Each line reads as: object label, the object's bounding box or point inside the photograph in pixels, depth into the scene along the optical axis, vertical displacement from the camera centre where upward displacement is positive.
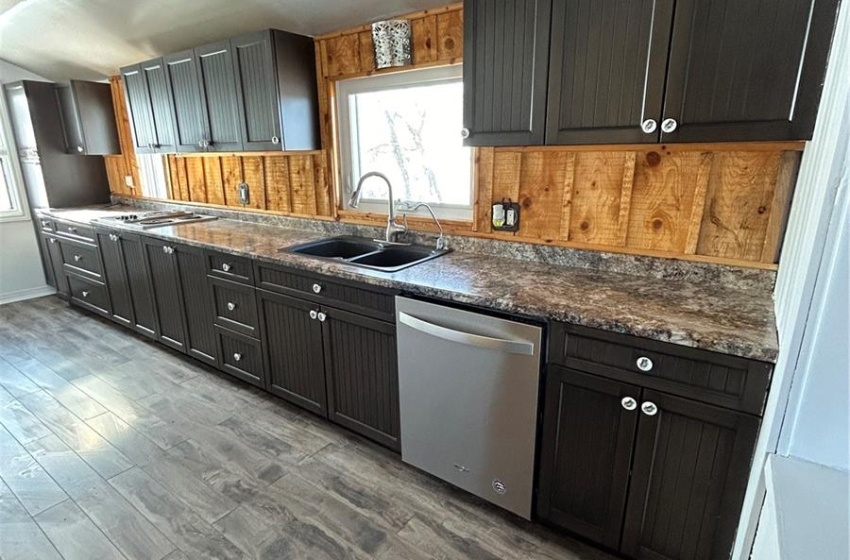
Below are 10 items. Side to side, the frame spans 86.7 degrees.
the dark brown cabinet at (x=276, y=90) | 2.54 +0.44
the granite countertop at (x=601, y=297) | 1.30 -0.45
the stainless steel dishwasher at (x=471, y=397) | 1.60 -0.86
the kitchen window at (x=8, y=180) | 4.25 -0.12
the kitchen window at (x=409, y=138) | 2.37 +0.16
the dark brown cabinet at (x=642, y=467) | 1.32 -0.93
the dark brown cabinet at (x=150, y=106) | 3.21 +0.44
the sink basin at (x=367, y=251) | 2.41 -0.46
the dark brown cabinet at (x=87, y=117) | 3.98 +0.44
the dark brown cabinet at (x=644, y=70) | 1.24 +0.30
